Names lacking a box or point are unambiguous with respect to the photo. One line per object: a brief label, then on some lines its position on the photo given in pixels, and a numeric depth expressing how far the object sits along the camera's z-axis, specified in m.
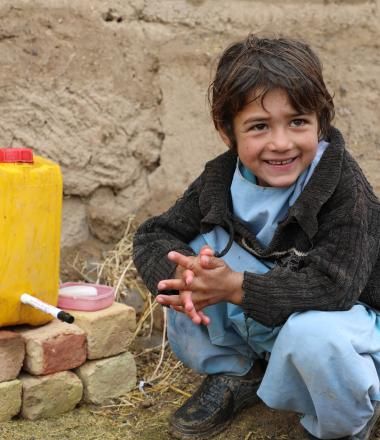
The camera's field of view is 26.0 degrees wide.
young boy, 2.15
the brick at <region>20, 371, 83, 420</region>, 2.55
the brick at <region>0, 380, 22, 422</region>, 2.50
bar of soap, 2.82
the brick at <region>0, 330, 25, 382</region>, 2.49
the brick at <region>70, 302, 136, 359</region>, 2.67
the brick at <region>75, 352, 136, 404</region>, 2.69
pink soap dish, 2.73
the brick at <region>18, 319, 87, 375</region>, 2.55
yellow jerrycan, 2.46
